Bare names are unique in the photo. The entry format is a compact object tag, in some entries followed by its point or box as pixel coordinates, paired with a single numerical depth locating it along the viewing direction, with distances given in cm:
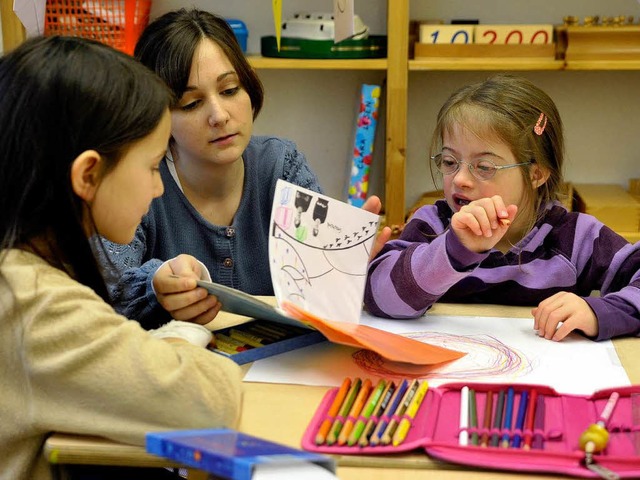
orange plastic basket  331
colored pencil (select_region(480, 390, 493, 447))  194
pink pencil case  190
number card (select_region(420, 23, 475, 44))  330
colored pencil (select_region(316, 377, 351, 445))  195
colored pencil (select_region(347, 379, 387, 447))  194
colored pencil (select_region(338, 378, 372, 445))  195
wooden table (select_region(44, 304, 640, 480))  190
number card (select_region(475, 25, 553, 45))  328
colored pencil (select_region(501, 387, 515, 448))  194
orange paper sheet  208
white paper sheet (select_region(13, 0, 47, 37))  262
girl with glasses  227
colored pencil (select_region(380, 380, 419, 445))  194
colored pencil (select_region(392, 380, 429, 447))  194
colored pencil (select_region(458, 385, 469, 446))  194
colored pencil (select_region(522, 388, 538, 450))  193
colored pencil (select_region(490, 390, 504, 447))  193
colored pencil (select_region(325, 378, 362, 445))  195
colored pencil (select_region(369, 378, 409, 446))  194
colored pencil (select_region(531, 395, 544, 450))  194
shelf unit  324
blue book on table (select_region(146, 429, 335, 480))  182
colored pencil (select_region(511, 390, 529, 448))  193
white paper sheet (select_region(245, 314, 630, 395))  209
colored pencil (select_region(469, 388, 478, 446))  194
